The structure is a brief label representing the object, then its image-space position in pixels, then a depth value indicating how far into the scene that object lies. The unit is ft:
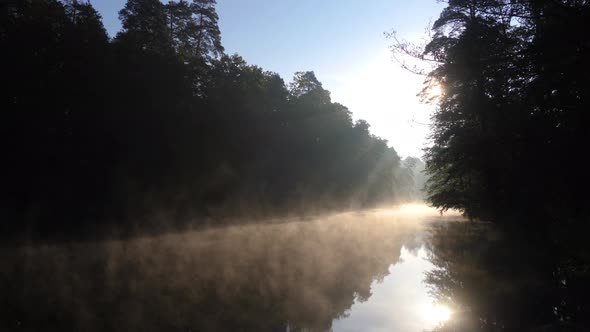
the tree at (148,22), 98.67
